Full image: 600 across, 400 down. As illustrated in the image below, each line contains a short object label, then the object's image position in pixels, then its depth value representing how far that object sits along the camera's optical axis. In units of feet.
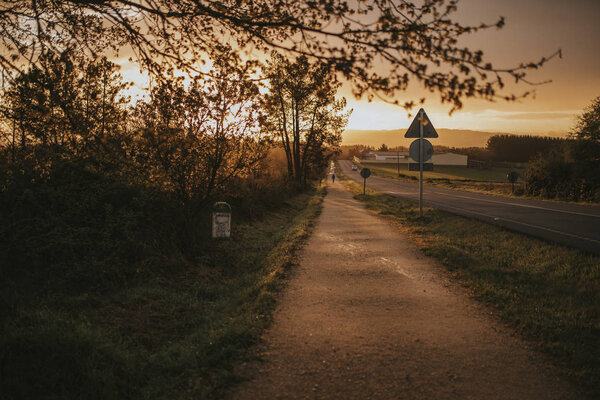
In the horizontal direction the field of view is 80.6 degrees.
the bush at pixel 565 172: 71.67
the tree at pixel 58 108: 14.60
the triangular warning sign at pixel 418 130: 38.68
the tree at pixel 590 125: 83.76
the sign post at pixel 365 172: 77.05
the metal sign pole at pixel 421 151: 40.04
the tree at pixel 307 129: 95.00
